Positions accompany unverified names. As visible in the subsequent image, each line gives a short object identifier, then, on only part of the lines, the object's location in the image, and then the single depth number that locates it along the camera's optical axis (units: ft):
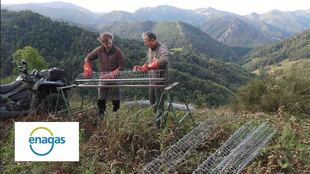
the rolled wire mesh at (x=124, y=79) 18.02
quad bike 23.29
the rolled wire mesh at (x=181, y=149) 14.11
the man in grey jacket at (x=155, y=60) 17.85
